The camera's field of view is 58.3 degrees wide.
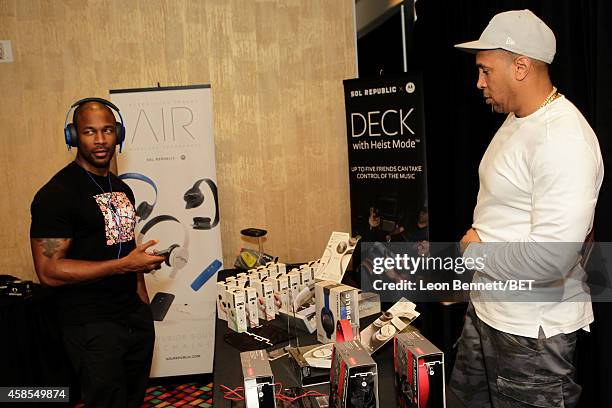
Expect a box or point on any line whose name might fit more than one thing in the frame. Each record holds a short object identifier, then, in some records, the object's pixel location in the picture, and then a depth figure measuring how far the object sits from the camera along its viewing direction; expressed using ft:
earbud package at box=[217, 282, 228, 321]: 7.85
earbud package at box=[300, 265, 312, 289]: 8.27
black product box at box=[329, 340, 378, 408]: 4.31
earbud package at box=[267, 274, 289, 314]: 7.87
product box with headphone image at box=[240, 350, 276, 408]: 4.45
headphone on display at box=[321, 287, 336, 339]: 6.56
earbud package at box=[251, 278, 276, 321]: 7.89
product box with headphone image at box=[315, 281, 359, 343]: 6.42
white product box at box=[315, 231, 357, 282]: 7.73
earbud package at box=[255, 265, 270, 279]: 8.44
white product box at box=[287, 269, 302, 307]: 7.87
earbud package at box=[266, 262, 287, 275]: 8.65
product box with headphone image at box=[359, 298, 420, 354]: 6.05
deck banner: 10.37
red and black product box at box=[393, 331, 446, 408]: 4.33
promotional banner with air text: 11.19
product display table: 5.06
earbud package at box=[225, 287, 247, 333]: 7.45
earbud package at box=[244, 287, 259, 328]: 7.62
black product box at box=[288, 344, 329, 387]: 5.50
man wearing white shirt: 5.16
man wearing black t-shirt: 7.19
